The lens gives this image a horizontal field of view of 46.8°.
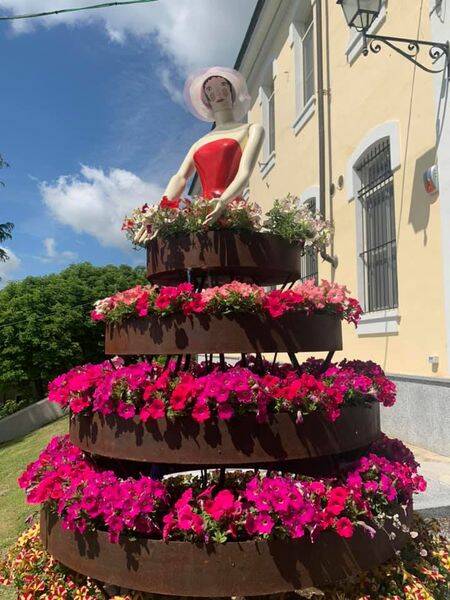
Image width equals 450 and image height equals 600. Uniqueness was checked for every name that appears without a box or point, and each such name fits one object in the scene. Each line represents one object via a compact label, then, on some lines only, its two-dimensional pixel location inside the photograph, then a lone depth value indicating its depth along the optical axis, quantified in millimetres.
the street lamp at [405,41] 5531
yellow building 5723
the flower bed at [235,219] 2828
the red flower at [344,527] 2303
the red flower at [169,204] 2865
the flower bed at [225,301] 2525
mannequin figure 3305
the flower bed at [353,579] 2533
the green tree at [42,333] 19094
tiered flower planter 2262
